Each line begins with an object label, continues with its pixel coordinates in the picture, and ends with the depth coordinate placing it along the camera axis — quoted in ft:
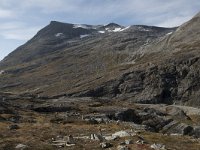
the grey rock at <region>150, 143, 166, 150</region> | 77.73
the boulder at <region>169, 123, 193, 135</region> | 160.36
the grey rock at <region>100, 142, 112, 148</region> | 77.47
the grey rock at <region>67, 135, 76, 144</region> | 82.51
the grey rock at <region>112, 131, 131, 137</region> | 92.35
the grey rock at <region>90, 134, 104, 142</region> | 86.66
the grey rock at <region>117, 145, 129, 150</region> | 74.79
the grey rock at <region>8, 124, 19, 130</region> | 107.61
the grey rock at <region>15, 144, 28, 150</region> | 75.93
